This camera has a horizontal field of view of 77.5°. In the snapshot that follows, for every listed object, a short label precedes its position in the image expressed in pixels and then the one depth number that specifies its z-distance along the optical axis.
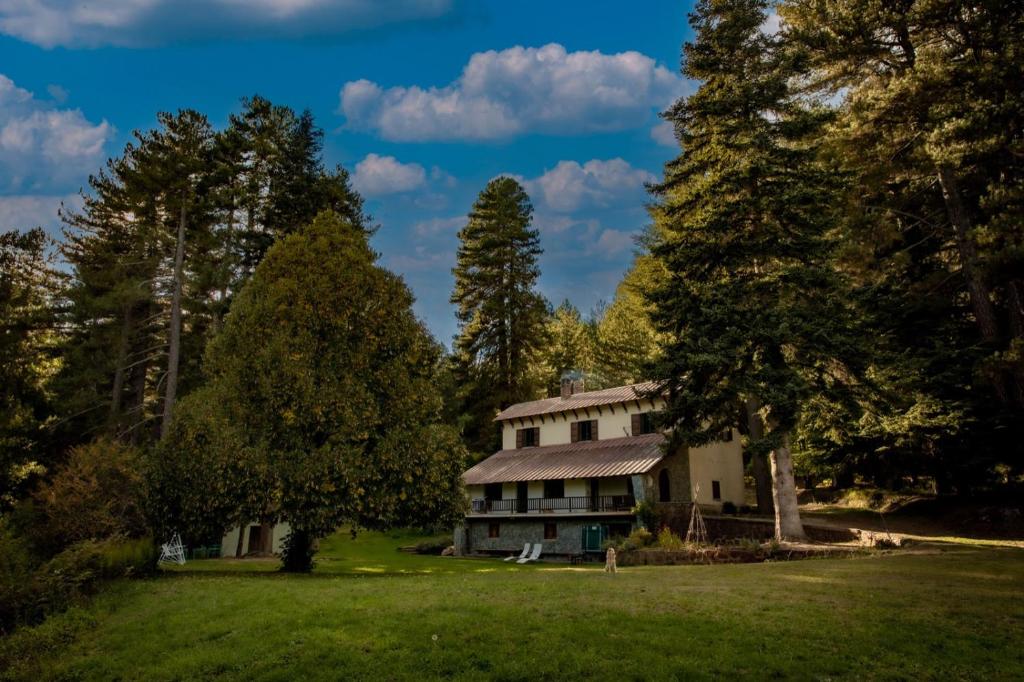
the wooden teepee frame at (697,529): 25.79
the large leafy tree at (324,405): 17.83
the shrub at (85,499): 17.88
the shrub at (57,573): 13.19
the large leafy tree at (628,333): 39.28
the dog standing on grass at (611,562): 17.16
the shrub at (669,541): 24.29
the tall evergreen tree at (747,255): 22.64
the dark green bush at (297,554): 19.98
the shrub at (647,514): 29.48
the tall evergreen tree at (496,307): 49.84
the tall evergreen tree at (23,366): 24.72
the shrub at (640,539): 25.78
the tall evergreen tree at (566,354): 55.12
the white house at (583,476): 32.28
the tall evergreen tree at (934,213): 23.23
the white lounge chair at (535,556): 31.79
